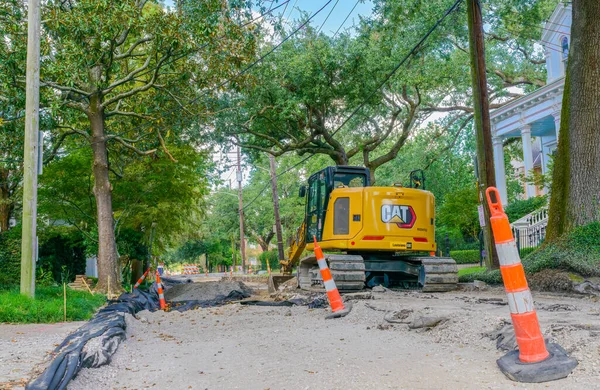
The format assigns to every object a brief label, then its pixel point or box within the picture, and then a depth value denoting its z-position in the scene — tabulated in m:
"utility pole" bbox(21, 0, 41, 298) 13.71
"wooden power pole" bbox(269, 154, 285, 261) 36.56
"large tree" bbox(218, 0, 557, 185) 25.00
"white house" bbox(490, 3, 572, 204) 28.22
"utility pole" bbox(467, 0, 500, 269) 15.99
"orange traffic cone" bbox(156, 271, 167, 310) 14.64
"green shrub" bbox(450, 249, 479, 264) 30.25
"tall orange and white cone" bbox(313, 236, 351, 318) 9.73
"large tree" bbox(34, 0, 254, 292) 17.27
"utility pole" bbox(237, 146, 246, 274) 48.34
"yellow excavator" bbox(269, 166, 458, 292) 14.72
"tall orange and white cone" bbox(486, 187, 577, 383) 4.62
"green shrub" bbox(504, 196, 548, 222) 27.95
